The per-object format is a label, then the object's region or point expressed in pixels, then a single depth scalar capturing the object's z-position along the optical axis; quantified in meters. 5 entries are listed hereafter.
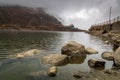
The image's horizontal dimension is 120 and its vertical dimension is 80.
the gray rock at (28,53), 9.03
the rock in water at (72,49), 9.61
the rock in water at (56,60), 7.54
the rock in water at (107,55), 9.06
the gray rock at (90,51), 10.55
